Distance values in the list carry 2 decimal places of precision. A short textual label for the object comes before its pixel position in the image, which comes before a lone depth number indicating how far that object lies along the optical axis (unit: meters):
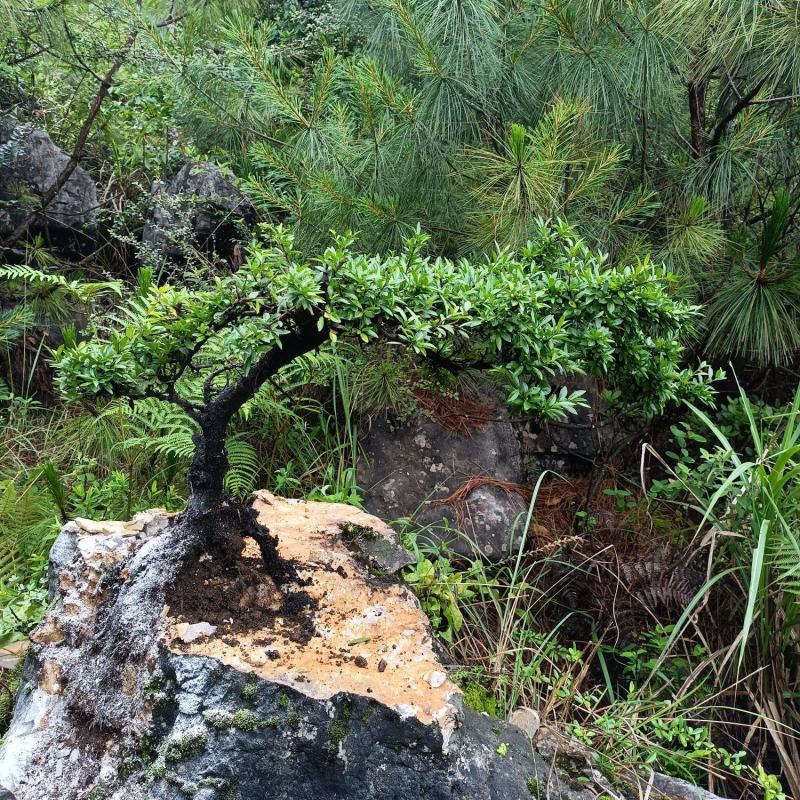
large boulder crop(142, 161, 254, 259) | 4.98
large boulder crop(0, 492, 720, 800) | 1.86
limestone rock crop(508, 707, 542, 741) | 2.34
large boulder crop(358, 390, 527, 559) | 3.38
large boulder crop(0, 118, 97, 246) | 5.13
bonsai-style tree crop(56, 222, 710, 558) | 2.06
